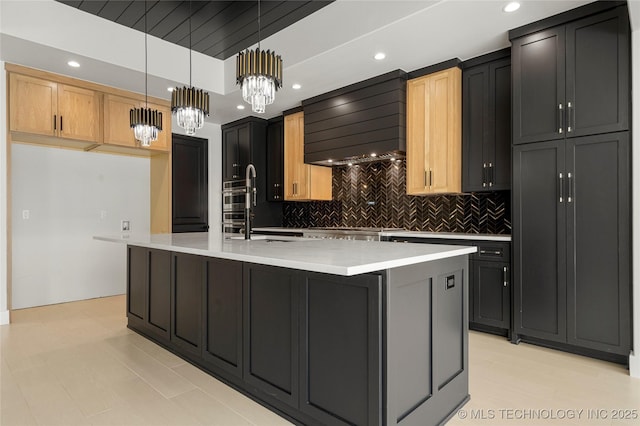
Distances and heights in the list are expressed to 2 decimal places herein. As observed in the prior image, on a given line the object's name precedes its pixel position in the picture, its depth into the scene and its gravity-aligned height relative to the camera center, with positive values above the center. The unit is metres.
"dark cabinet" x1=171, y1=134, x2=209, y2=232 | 5.73 +0.43
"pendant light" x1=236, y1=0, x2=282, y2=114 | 2.29 +0.86
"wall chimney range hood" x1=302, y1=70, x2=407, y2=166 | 4.14 +1.08
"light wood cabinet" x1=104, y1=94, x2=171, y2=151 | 4.58 +1.14
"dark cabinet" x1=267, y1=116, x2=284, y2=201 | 5.81 +0.83
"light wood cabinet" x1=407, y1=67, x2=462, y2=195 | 3.80 +0.83
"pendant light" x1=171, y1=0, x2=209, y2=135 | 2.85 +0.82
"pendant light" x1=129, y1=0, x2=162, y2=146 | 3.23 +0.78
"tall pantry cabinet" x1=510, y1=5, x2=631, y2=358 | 2.69 +0.22
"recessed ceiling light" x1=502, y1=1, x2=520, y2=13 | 2.78 +1.55
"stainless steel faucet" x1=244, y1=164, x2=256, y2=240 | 3.06 +0.03
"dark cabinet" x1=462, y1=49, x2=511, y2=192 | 3.51 +0.86
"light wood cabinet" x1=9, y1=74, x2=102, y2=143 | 3.93 +1.15
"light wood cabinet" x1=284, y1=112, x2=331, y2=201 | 5.36 +0.57
